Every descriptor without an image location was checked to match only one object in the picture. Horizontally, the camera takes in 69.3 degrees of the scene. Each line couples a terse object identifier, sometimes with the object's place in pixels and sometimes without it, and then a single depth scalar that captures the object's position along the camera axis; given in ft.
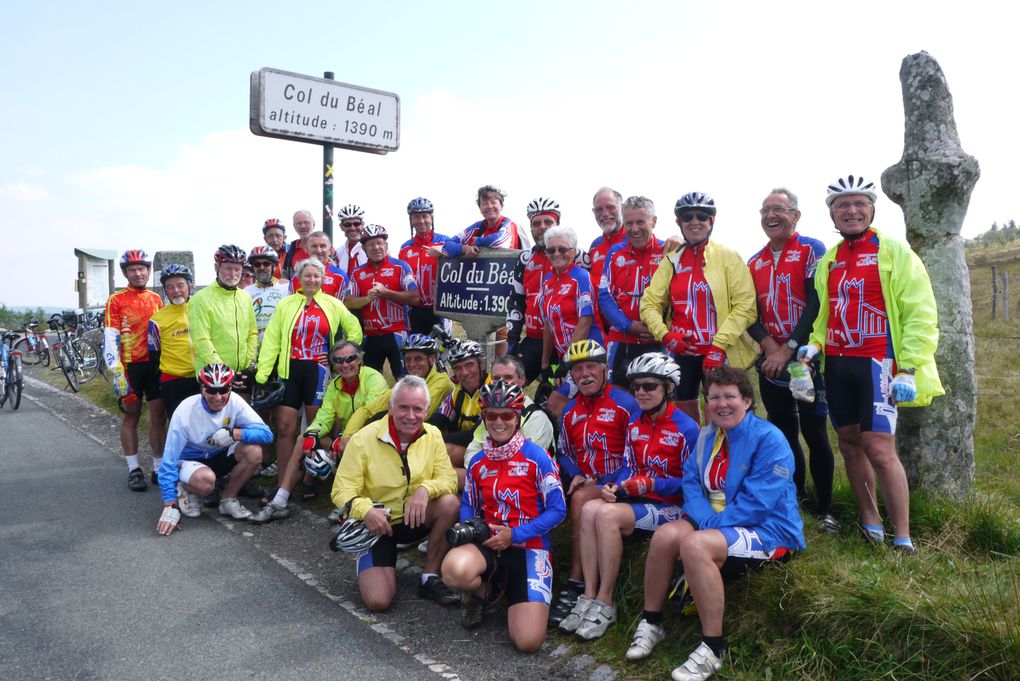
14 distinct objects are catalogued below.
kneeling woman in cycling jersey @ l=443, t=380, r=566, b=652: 14.20
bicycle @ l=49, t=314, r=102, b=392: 49.49
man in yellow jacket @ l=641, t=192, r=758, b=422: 16.60
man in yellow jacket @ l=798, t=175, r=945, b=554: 13.84
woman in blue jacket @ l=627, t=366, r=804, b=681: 12.07
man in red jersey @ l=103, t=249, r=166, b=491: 24.49
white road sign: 30.40
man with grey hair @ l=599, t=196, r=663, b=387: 18.47
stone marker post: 16.61
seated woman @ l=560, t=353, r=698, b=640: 13.92
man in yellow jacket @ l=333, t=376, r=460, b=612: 15.81
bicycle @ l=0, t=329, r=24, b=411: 41.63
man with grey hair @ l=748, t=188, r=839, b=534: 16.25
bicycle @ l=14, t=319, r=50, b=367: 59.88
